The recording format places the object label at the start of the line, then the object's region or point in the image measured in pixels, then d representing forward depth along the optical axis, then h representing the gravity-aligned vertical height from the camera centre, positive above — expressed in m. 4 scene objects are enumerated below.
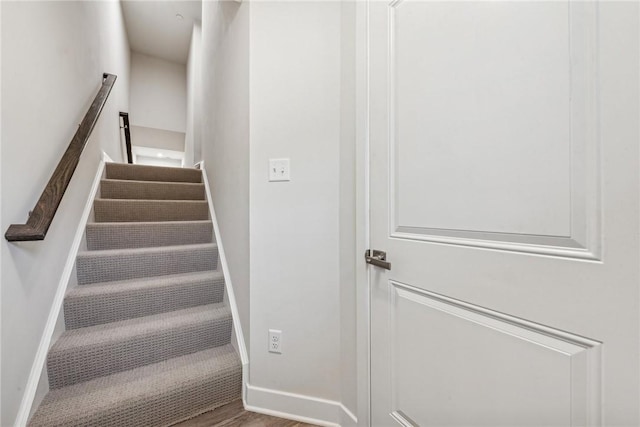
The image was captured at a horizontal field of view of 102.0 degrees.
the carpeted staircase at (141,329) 1.19 -0.64
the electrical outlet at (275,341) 1.33 -0.67
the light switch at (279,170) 1.31 +0.21
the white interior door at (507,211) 0.51 +0.00
